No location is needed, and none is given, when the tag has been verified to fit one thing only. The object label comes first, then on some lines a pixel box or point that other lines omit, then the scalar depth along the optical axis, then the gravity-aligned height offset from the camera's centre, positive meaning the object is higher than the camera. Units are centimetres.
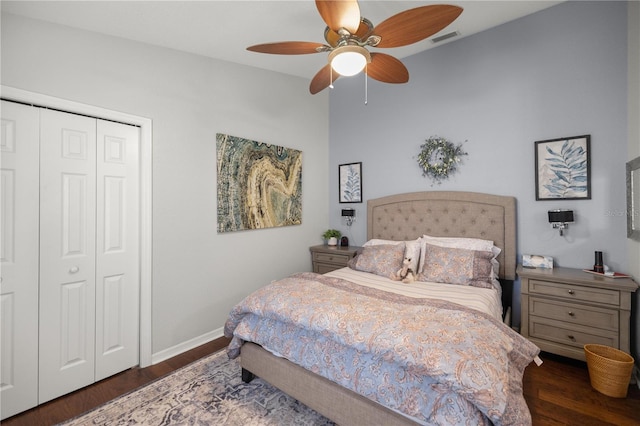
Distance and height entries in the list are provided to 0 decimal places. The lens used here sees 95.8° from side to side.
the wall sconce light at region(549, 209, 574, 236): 256 -4
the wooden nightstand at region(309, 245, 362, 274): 375 -58
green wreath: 333 +66
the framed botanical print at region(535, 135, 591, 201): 262 +43
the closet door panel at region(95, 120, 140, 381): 233 -31
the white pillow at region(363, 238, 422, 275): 301 -41
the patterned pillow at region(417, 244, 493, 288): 260 -50
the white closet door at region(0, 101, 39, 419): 191 -31
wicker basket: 200 -111
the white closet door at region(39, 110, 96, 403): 207 -30
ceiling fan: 167 +117
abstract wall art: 312 +34
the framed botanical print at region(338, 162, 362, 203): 411 +45
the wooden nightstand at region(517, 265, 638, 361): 221 -79
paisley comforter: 125 -69
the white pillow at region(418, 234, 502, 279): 291 -32
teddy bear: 271 -59
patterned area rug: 186 -133
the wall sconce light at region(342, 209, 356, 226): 404 -2
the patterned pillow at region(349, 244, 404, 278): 292 -49
